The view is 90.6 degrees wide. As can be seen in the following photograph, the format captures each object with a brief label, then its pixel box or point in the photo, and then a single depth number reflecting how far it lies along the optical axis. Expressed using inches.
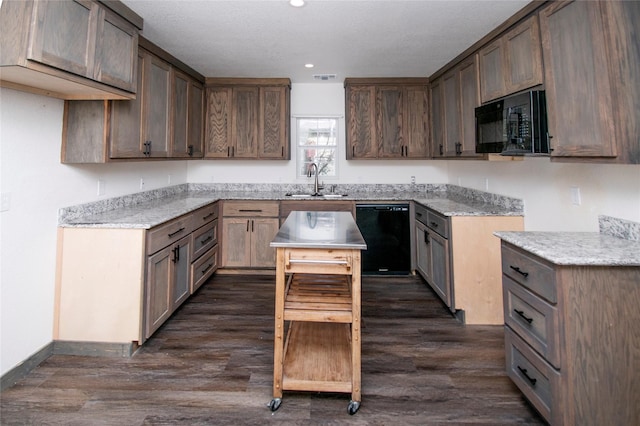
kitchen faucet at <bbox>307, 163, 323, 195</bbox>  171.2
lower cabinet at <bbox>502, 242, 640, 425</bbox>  55.0
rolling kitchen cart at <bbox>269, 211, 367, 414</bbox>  67.2
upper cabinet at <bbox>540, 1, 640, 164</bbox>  58.5
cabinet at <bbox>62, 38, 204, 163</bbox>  91.4
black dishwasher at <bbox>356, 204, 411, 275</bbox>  153.3
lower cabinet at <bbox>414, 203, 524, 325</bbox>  108.6
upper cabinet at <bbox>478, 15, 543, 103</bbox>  84.9
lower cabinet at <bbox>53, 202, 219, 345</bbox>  88.7
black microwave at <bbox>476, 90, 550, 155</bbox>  78.2
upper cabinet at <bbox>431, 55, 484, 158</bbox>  121.0
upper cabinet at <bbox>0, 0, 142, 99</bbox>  61.9
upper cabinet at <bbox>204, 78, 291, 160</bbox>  164.7
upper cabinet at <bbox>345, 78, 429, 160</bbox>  164.2
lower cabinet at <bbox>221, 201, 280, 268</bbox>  156.7
